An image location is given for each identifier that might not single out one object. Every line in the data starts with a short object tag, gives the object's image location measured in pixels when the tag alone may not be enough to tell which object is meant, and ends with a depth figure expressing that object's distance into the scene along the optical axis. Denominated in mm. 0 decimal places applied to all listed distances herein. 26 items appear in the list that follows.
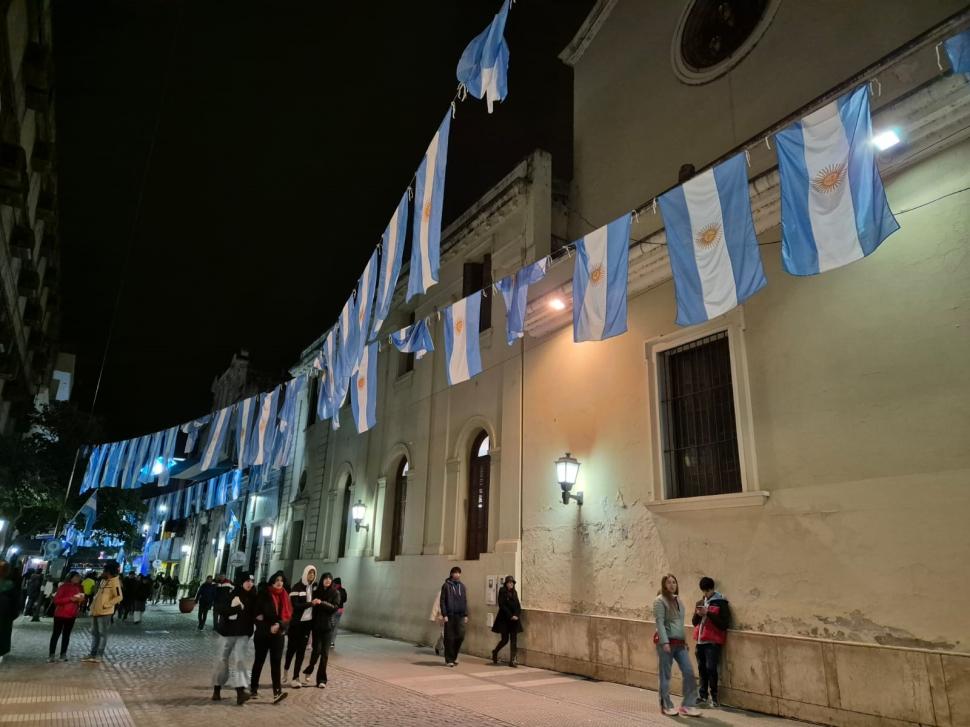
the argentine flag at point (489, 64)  8617
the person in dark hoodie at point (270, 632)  8484
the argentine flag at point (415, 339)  13414
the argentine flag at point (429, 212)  9805
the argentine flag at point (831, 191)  6508
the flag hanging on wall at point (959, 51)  6340
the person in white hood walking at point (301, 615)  9719
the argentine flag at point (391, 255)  10799
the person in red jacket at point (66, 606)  11406
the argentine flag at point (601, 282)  9242
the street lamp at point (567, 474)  11547
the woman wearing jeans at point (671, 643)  8008
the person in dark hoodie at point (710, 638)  8477
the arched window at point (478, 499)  15078
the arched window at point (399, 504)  18250
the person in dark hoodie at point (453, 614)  12008
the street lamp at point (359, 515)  19594
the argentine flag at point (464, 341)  11805
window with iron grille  9758
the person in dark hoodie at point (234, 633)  8570
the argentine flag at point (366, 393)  14180
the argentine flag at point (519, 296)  11117
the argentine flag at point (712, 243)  7621
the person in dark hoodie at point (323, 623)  9531
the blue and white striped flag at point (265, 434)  17281
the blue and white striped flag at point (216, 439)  18734
